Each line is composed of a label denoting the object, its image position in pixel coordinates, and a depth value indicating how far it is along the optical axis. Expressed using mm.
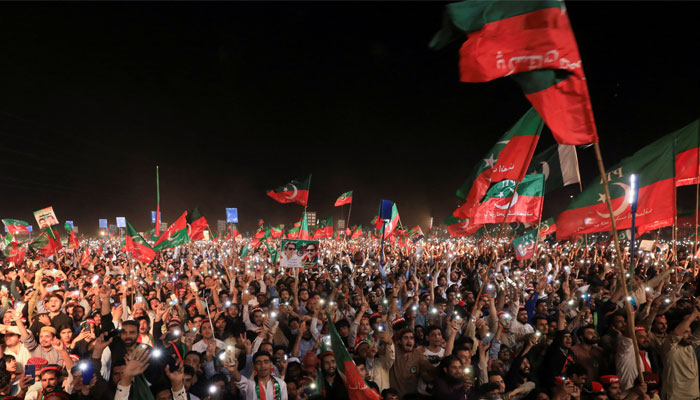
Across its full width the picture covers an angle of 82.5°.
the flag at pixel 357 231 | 28750
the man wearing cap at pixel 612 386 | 4672
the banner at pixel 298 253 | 9320
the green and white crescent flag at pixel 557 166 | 9117
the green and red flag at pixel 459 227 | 12336
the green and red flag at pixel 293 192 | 13812
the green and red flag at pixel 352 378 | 3904
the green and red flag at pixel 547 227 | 16097
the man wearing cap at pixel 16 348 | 4812
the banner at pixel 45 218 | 13867
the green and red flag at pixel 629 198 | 6492
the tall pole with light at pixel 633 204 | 4465
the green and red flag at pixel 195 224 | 14555
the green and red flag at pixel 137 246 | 12031
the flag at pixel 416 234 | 23719
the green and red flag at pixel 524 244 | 9819
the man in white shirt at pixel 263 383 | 4332
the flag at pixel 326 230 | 20312
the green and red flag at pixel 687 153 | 7059
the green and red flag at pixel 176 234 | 12680
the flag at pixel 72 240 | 17517
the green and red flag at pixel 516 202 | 8938
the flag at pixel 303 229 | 13938
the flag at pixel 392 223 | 15647
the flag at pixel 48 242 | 13664
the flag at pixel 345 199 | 17109
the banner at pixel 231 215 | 18328
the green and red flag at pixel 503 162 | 6885
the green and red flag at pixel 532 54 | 3885
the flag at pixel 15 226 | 17822
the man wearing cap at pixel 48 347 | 4887
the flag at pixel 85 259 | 16109
